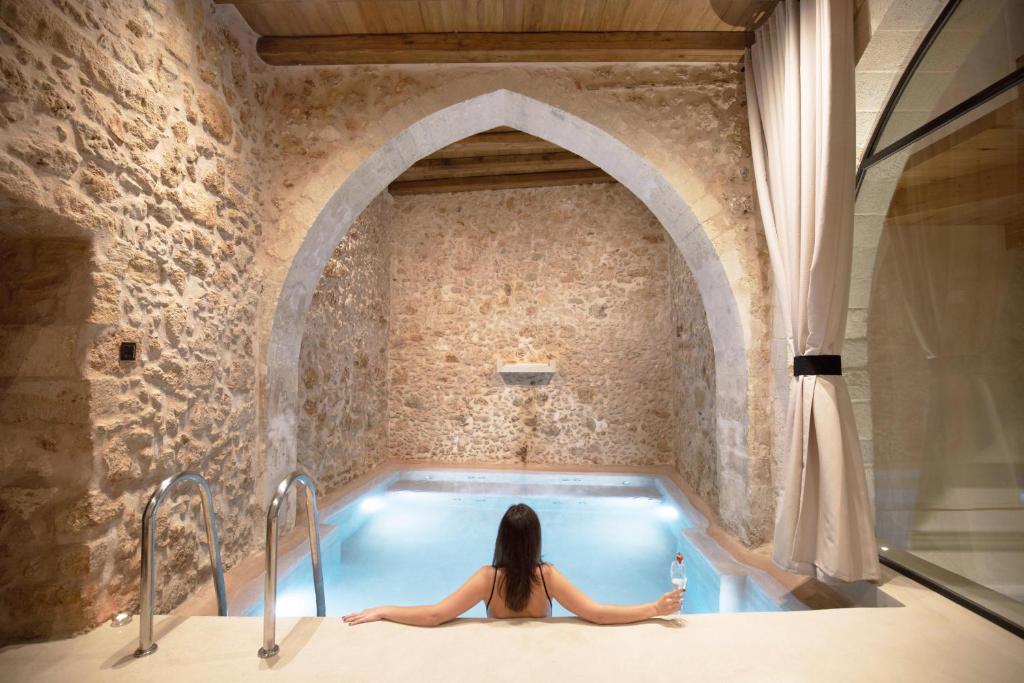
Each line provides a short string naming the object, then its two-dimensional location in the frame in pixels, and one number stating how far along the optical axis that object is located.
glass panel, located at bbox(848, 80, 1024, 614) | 1.83
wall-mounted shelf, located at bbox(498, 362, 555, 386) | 5.30
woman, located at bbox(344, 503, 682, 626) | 1.51
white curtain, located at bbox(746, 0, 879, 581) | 1.85
